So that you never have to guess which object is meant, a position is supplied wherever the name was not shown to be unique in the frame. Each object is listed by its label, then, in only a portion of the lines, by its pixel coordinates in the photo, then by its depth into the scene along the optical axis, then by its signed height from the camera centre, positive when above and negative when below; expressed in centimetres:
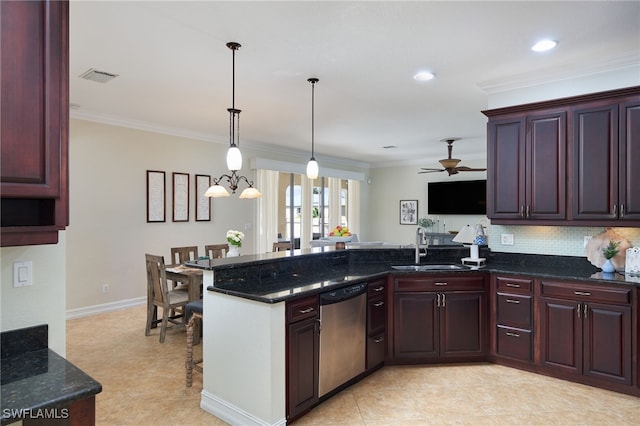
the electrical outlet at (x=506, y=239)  401 -28
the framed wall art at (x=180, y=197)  603 +25
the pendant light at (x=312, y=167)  384 +48
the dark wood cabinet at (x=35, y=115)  128 +34
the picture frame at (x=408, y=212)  952 +2
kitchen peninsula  245 -79
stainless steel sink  366 -55
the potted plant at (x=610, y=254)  325 -35
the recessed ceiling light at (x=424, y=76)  368 +136
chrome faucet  401 -33
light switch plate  160 -26
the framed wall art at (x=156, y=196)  574 +25
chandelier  317 +47
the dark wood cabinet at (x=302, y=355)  249 -97
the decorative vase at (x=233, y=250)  475 -48
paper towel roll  387 -40
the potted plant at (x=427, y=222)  916 -23
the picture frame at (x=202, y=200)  632 +21
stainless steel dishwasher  277 -95
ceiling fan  629 +78
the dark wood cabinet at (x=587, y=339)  295 -103
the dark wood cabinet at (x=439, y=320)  351 -100
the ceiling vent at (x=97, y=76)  362 +134
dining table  415 -75
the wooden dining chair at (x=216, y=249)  550 -54
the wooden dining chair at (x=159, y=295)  417 -96
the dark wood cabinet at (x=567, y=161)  319 +48
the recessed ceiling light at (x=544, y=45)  299 +136
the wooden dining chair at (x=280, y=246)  591 -53
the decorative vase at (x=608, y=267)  325 -46
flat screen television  847 +38
